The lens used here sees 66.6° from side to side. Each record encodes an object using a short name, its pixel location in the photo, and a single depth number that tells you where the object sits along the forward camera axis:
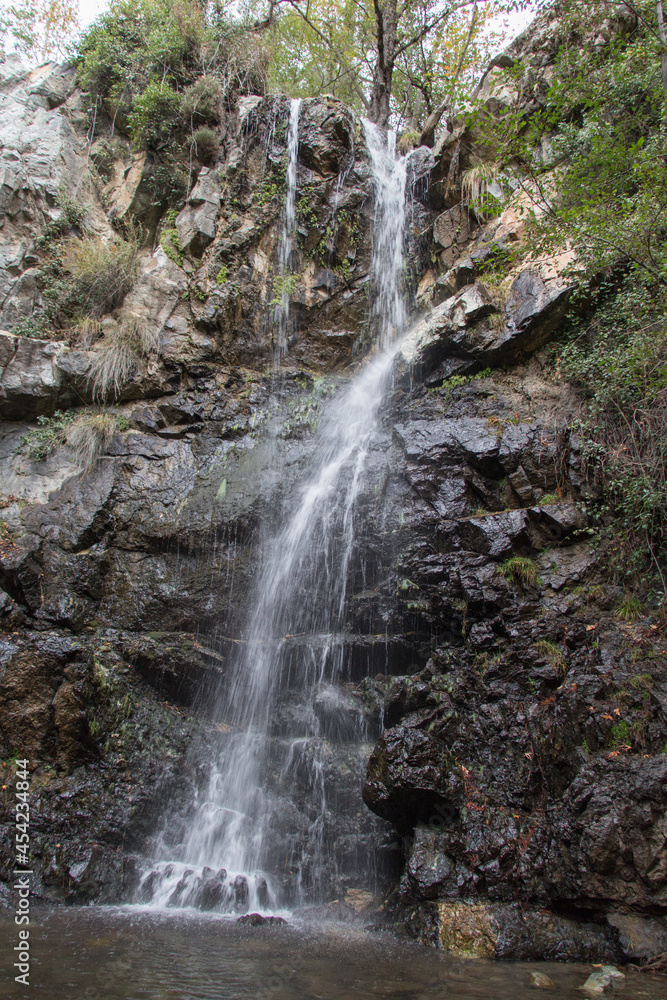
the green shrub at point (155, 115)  11.12
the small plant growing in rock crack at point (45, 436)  8.11
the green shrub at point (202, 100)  11.17
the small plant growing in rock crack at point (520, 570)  5.66
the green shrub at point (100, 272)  9.38
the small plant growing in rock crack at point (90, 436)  7.93
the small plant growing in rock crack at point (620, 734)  4.29
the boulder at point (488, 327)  7.32
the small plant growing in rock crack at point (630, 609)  5.11
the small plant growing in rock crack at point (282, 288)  9.83
